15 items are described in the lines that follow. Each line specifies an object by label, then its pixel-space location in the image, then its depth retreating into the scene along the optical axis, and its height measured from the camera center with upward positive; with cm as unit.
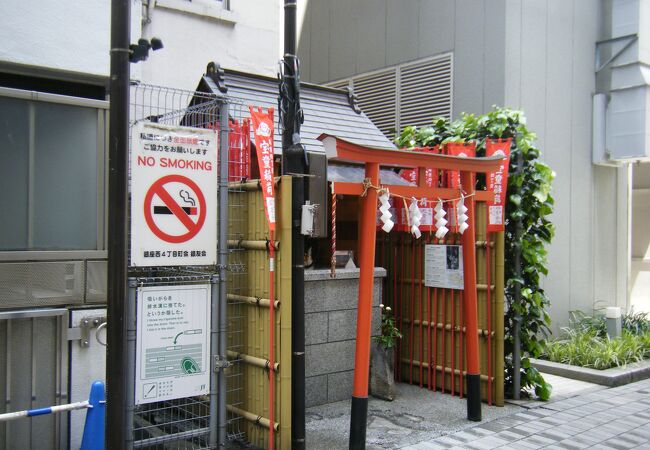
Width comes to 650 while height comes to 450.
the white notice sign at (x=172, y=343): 579 -106
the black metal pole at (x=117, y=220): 471 +7
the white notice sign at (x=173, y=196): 571 +32
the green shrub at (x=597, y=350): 1059 -202
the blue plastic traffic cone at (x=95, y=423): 570 -175
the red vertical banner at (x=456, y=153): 871 +109
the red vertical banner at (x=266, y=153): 621 +77
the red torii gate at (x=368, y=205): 662 +29
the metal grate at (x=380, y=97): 1332 +289
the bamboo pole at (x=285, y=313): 630 -82
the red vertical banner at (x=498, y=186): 838 +62
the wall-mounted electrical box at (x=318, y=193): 632 +39
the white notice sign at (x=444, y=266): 884 -49
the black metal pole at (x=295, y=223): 635 +8
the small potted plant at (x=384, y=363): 862 -181
